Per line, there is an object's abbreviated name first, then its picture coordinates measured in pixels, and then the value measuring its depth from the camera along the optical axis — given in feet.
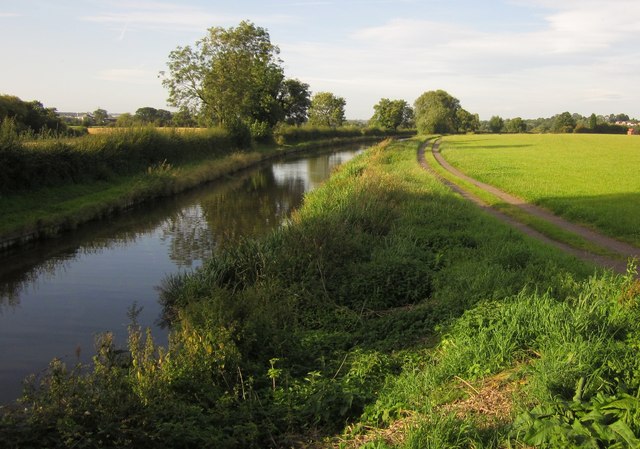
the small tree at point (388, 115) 448.24
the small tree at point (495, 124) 534.37
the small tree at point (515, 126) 540.93
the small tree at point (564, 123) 437.99
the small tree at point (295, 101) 277.03
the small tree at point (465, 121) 490.12
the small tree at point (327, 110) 407.23
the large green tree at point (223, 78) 165.89
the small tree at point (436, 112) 416.26
